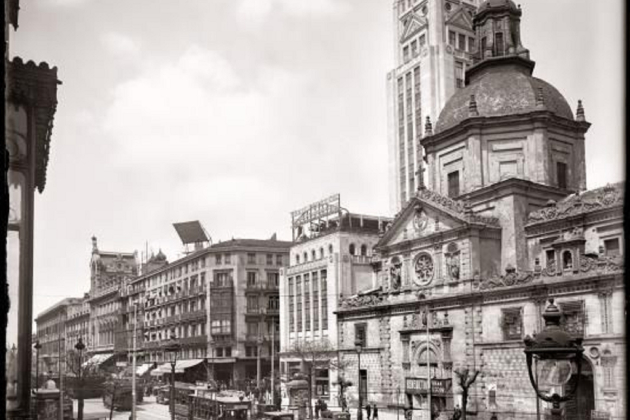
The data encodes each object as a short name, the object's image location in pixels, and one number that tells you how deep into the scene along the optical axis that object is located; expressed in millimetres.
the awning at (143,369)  63519
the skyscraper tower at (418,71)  76688
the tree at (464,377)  31866
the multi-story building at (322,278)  65875
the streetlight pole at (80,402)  31345
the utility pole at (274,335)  77438
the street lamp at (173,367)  35297
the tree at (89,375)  47531
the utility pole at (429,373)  43250
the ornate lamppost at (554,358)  14727
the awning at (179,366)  62625
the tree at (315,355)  62597
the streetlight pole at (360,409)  39606
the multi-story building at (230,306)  71000
